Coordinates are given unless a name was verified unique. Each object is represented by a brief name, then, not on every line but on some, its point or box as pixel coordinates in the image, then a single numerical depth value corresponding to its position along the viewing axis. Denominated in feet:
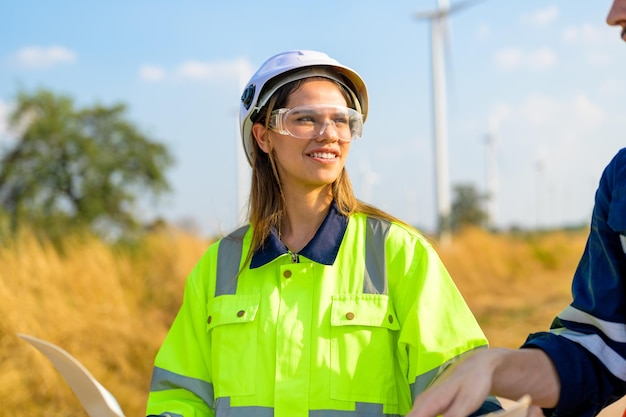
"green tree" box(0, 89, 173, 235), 58.75
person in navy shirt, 5.42
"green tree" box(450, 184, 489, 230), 141.28
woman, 7.85
